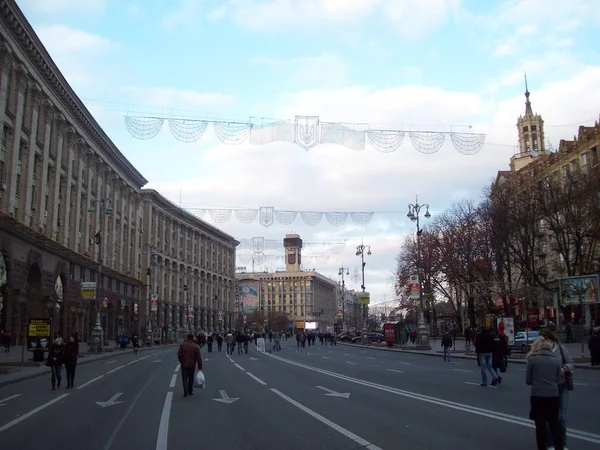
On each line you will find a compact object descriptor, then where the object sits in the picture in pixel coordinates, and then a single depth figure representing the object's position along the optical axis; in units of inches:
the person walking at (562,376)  289.6
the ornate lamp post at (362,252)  2876.5
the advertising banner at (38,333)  1190.3
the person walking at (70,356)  742.3
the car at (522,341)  1435.3
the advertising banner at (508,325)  1378.0
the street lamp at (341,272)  3739.7
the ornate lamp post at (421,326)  1924.2
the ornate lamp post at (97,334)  1801.2
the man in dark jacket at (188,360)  609.7
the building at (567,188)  1836.9
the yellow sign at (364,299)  2795.3
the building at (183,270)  3582.7
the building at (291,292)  6791.3
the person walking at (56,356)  732.0
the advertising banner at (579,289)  1385.3
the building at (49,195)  1577.3
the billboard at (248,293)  3954.2
